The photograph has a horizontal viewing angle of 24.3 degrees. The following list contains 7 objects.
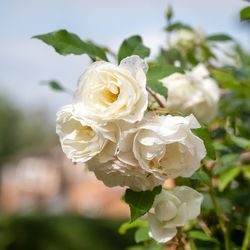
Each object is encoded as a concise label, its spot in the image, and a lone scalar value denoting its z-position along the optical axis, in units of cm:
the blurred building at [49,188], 2117
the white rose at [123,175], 80
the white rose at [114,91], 79
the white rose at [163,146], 79
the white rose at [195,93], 129
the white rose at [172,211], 90
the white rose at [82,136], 79
